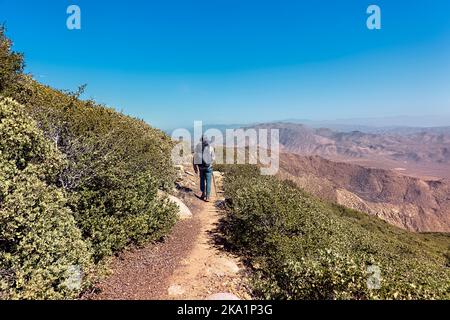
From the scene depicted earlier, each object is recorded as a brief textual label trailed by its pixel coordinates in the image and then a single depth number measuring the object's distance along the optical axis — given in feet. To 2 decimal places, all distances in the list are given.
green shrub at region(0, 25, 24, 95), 33.46
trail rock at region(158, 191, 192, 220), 39.18
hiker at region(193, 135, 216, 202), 46.21
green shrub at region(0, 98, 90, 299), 15.11
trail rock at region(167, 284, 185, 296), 21.43
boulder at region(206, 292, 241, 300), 19.10
